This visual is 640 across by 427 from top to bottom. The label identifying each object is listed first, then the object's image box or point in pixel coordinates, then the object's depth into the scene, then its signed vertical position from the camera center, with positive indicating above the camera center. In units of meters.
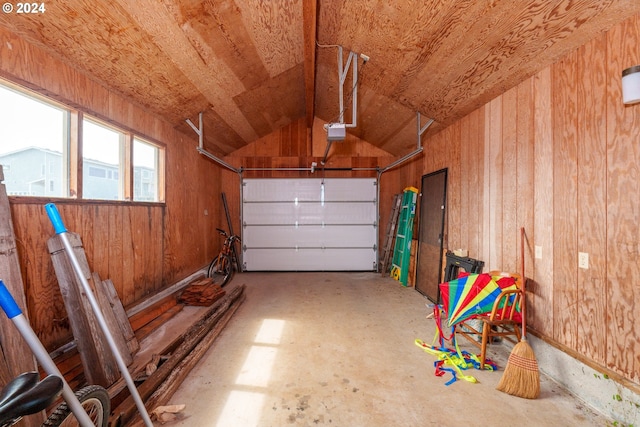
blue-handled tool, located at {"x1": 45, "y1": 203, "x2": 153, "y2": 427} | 1.39 -0.52
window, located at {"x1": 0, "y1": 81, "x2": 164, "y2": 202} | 1.74 +0.47
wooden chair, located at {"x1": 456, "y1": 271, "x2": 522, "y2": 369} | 2.01 -0.82
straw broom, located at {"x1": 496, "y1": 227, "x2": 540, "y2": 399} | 1.76 -1.10
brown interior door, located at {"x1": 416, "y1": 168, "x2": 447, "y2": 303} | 3.74 -0.34
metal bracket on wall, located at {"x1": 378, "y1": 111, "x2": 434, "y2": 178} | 3.63 +1.16
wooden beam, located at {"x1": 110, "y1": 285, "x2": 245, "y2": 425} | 1.50 -1.14
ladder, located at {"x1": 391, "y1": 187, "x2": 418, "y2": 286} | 4.64 -0.49
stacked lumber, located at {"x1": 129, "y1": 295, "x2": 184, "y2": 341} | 2.61 -1.17
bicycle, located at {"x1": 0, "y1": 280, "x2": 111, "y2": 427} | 0.70 -0.53
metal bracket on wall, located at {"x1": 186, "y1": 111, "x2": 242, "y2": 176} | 3.60 +1.12
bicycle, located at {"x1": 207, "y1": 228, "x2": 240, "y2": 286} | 4.64 -0.99
